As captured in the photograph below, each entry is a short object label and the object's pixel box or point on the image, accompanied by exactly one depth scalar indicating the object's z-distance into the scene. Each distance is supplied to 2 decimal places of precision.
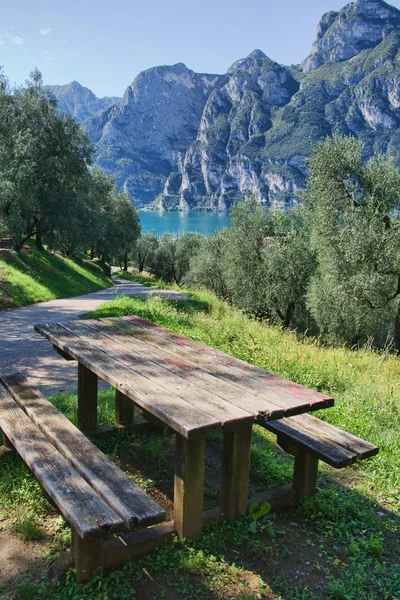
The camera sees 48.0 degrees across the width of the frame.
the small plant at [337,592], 2.47
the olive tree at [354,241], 16.94
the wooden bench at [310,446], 3.16
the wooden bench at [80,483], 2.23
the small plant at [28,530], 2.87
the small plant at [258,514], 3.00
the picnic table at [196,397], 2.58
